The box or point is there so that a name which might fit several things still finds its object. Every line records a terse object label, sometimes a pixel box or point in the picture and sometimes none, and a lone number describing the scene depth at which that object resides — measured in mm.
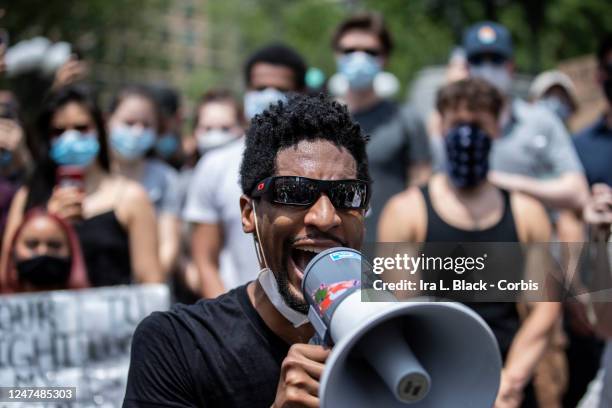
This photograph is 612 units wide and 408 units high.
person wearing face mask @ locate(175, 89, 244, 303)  4918
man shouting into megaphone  2324
